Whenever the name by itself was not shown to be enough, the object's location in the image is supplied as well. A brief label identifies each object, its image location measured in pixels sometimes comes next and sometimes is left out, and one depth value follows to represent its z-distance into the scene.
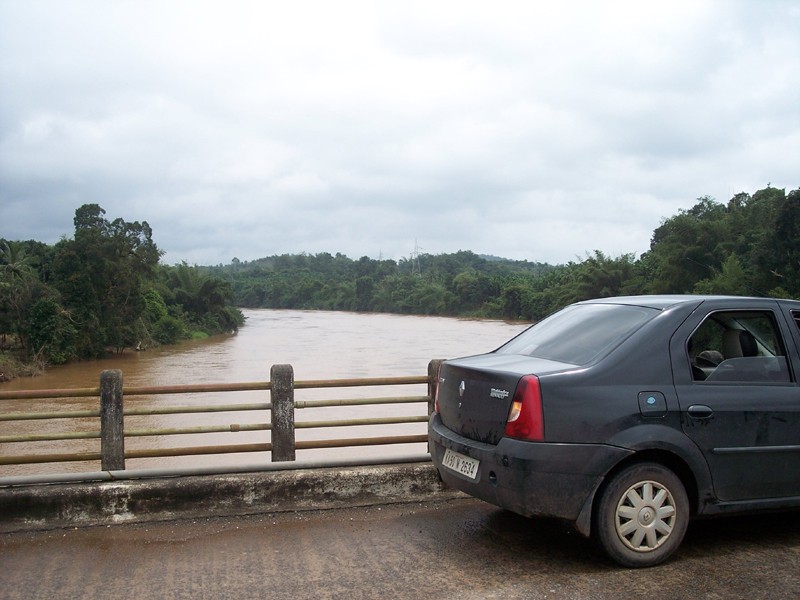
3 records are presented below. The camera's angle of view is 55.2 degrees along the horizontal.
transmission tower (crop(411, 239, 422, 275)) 138.30
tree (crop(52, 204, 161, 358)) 40.28
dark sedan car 4.05
